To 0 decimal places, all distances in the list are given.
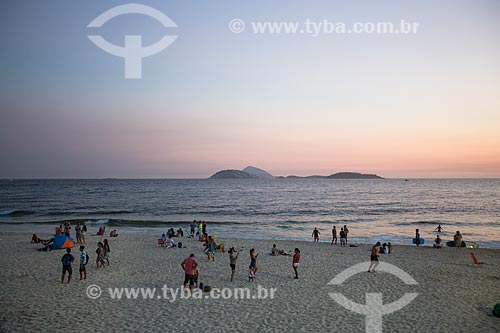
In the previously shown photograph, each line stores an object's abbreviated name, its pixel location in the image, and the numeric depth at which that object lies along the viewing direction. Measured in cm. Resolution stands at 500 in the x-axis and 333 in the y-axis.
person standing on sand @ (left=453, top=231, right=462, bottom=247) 2491
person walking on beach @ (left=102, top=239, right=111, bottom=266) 1670
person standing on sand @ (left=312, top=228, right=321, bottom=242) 2686
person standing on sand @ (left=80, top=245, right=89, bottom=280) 1443
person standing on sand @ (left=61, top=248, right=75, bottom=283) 1376
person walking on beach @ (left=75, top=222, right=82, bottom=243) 2334
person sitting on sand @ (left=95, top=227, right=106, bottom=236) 2830
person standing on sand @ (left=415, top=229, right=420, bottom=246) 2635
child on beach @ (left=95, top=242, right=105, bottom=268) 1628
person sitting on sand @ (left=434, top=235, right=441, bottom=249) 2493
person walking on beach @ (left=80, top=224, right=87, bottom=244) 2342
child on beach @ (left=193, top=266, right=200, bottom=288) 1342
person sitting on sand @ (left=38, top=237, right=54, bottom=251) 2061
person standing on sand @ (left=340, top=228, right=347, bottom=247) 2469
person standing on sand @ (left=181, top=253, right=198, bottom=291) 1327
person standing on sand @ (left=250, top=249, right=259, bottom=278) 1476
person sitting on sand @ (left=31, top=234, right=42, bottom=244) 2331
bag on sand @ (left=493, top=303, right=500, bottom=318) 1099
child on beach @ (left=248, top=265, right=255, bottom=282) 1481
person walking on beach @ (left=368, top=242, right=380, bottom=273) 1645
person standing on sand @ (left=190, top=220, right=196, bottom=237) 2792
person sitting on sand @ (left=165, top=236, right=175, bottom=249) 2284
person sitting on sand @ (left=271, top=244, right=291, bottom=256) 2056
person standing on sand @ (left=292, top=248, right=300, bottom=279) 1512
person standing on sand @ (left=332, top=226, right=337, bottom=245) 2571
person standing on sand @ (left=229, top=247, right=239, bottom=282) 1469
